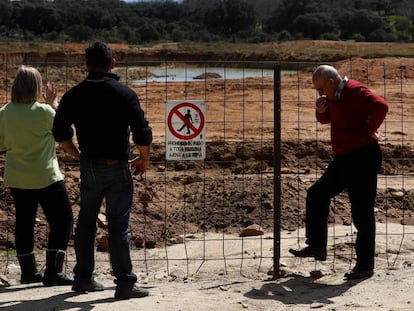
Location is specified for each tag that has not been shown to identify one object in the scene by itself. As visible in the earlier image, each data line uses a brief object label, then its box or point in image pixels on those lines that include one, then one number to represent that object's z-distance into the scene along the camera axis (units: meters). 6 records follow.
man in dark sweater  9.94
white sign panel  11.95
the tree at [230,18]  171.57
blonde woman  10.77
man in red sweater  11.14
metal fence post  11.82
